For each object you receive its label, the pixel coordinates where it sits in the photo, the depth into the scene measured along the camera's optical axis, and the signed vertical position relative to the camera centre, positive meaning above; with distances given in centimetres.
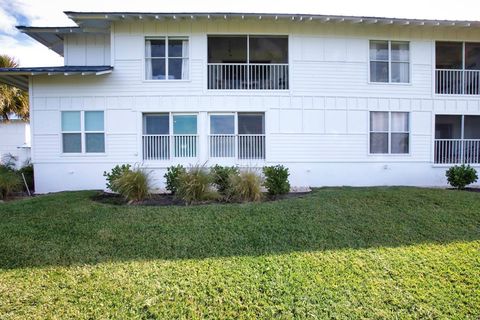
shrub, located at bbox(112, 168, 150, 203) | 728 -78
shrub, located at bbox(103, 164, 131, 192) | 761 -51
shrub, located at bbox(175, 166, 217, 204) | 703 -81
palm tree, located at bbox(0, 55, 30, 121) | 1449 +324
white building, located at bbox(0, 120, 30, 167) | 1642 +130
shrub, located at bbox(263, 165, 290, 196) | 794 -72
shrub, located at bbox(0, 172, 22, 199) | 899 -89
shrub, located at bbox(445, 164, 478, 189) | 964 -76
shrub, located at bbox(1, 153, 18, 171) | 1345 -16
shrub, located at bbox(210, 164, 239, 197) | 755 -63
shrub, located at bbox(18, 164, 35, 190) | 1095 -75
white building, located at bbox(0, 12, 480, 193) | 1029 +226
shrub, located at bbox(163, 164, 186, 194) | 799 -63
